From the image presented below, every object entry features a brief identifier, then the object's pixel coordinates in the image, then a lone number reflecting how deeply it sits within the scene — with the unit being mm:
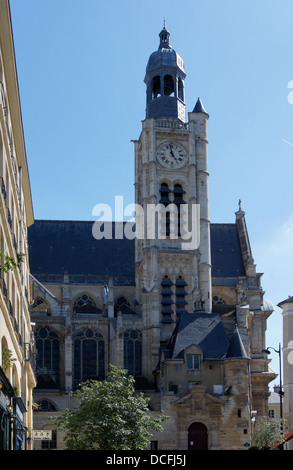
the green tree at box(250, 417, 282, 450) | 47625
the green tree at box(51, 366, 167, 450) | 40688
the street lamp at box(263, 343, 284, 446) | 36897
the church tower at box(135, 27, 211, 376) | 64312
